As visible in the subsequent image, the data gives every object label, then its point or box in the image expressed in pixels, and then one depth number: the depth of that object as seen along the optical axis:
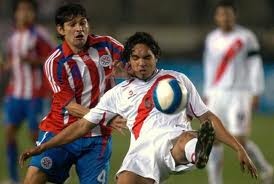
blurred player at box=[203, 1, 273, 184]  25.08
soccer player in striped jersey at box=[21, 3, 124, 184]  16.81
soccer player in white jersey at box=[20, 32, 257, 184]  15.17
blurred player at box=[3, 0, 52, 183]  26.16
